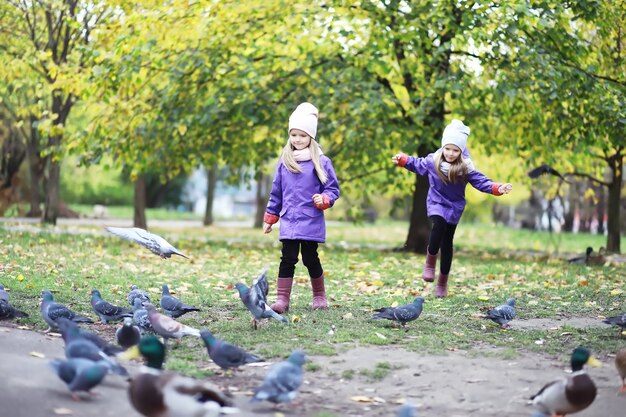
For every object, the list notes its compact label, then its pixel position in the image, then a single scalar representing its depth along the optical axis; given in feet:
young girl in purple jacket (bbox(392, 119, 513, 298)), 29.37
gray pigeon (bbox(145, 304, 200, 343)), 19.88
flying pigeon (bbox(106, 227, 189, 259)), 24.31
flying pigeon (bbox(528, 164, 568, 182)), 48.42
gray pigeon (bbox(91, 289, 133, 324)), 22.95
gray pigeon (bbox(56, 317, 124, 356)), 17.26
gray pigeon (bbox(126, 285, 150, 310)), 23.99
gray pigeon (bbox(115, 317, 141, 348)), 19.07
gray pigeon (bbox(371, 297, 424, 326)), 22.98
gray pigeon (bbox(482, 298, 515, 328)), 23.81
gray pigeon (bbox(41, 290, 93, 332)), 21.35
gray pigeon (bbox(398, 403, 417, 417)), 14.14
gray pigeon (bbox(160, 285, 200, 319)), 22.98
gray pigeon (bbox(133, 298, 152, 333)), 20.97
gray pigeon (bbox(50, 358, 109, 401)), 15.06
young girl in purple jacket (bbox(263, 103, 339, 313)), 25.96
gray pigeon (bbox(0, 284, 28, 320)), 22.58
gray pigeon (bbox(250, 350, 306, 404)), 15.52
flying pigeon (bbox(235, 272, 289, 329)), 21.84
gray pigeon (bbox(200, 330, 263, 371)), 17.79
